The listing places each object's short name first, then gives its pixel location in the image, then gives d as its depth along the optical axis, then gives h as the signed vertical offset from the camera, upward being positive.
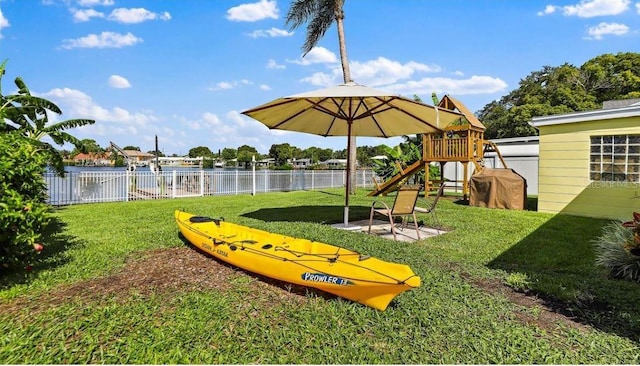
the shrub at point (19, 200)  3.59 -0.34
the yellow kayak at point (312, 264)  3.31 -1.03
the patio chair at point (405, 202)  6.87 -0.63
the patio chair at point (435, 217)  7.41 -1.21
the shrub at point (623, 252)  4.43 -1.10
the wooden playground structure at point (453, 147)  13.84 +1.03
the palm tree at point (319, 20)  17.31 +8.08
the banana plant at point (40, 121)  7.92 +1.36
